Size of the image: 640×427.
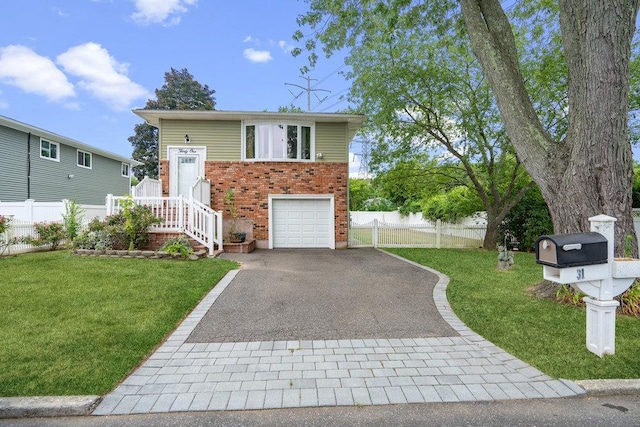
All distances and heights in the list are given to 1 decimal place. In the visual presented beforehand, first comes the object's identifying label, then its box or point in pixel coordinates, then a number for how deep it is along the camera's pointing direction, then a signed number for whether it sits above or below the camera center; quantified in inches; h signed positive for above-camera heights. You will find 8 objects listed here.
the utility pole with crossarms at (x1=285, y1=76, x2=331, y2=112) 970.0 +354.6
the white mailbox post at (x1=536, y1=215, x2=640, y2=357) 136.3 -28.0
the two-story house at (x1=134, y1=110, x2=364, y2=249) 510.3 +60.3
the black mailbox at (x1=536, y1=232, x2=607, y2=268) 130.6 -15.1
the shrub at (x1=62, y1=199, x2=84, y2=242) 457.1 -16.8
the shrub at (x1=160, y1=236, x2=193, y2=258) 356.2 -39.7
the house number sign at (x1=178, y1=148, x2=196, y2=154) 511.2 +83.4
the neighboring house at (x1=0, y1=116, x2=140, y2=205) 595.5 +80.7
